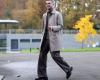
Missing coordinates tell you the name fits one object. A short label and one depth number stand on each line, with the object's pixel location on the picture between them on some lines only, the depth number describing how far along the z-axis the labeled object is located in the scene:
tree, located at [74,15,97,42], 62.88
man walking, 8.80
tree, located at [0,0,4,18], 83.50
